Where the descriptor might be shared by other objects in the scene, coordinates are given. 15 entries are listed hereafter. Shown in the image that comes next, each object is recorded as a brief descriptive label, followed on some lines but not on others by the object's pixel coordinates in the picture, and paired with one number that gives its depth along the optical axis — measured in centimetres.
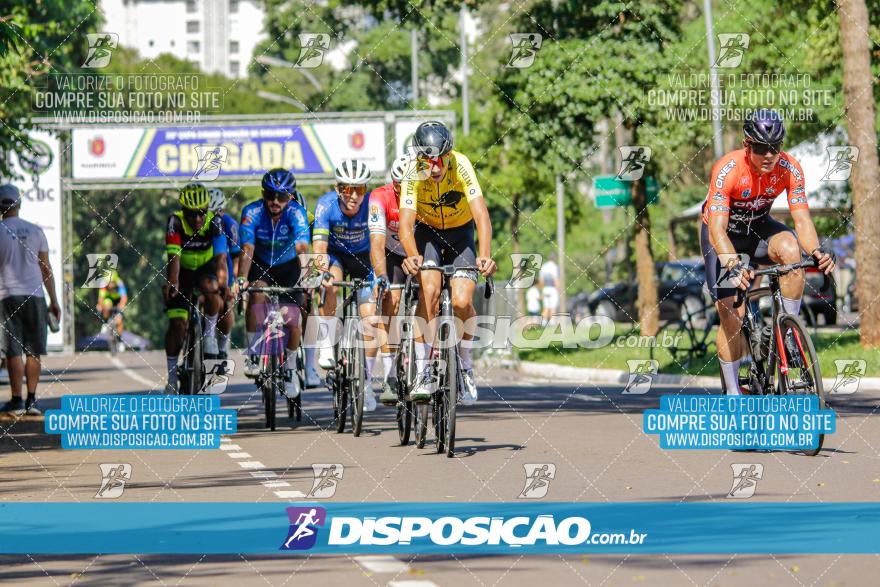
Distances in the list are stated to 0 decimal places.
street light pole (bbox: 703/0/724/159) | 2747
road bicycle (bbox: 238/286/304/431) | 1436
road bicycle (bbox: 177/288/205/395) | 1472
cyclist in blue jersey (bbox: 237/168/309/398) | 1480
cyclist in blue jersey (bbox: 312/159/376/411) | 1439
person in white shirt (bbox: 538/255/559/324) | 4373
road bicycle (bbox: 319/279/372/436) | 1330
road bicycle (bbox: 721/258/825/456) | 1055
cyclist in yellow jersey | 1140
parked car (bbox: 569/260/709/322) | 4405
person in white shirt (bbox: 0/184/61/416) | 1641
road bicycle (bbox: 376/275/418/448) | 1176
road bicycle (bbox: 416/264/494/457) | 1104
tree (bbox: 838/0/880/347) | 2222
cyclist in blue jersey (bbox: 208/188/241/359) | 1514
